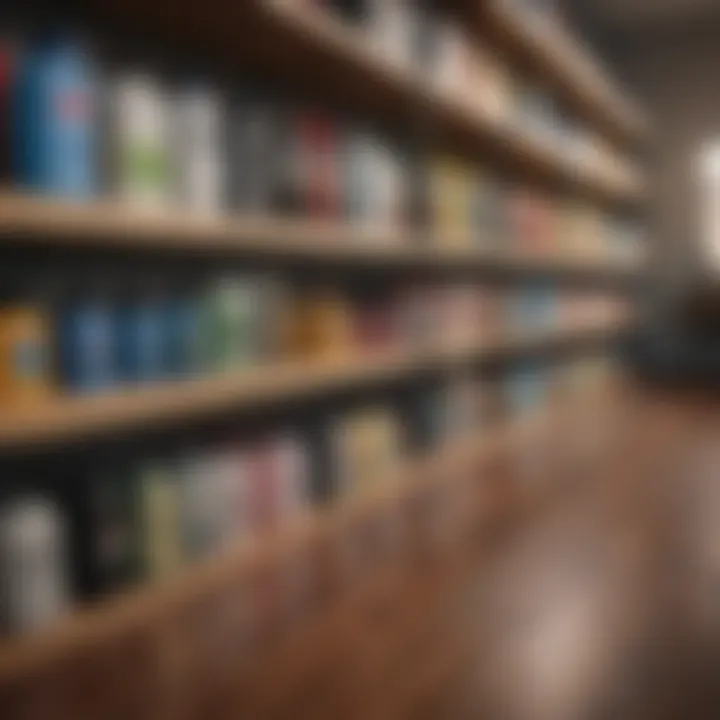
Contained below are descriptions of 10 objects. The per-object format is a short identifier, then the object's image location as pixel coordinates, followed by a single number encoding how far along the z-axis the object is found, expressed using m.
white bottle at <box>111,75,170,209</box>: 1.86
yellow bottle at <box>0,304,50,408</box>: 1.63
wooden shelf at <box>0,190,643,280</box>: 1.66
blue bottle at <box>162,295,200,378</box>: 1.99
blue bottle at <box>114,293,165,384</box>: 1.87
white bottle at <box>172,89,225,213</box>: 2.06
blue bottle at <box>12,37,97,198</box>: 1.67
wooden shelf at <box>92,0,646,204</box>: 2.15
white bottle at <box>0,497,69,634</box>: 1.62
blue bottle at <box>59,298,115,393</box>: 1.77
